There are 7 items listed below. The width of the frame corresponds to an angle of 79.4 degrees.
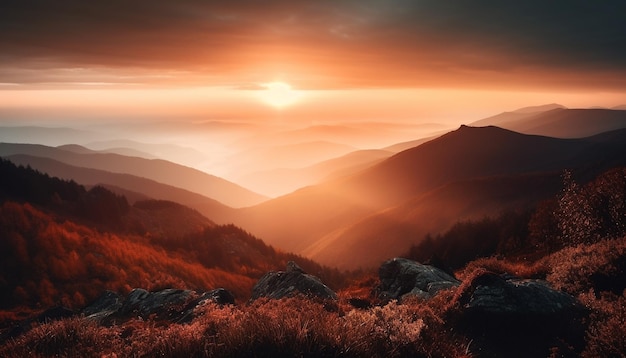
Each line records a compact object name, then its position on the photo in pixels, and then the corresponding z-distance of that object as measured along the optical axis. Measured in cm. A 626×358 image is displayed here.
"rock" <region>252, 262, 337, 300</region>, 1410
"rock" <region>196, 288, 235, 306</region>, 1317
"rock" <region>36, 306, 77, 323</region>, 1512
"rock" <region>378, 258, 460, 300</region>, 1489
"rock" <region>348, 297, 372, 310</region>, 1273
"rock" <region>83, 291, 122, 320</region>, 1606
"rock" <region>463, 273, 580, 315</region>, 867
